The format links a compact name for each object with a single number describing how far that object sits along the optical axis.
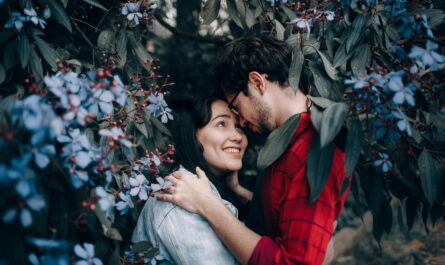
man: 1.43
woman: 1.68
